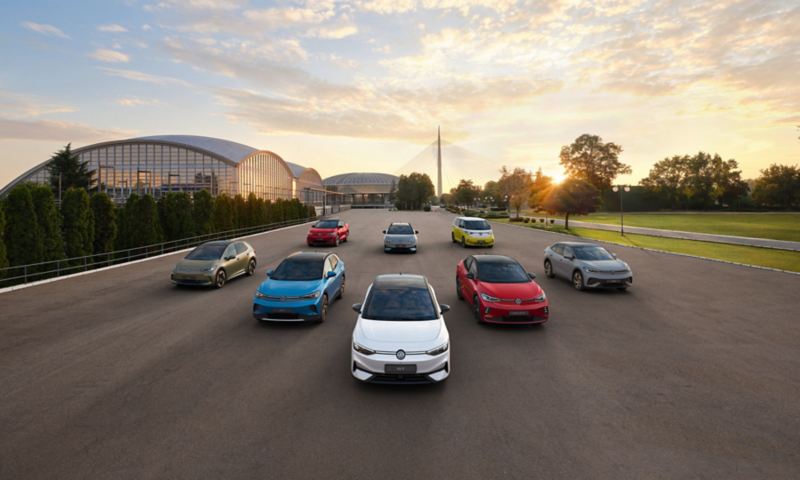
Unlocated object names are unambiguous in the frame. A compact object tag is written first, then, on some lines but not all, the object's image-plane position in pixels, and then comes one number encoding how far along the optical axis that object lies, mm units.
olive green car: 14273
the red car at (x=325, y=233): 27075
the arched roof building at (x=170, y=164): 80000
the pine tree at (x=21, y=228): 16672
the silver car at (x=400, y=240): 23297
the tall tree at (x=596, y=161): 96750
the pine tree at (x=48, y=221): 17547
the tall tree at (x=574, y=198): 42000
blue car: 10125
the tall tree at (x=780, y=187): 77062
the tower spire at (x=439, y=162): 128000
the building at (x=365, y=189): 181625
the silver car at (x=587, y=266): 14125
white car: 6652
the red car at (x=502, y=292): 10047
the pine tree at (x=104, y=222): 21281
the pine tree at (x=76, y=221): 19234
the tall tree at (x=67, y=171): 58438
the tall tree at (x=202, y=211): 30278
